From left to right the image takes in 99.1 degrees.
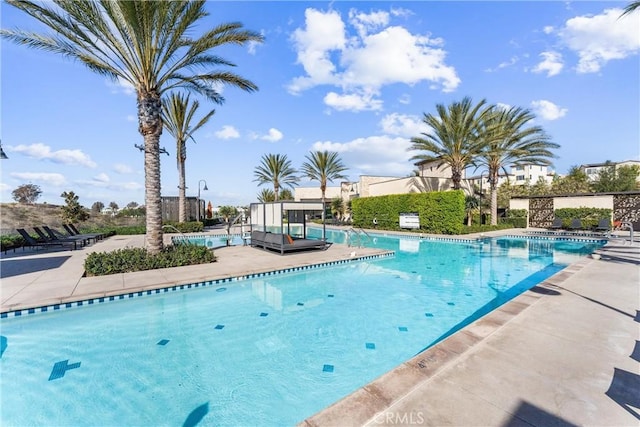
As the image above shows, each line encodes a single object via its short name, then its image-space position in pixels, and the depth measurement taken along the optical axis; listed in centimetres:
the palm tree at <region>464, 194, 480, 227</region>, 2262
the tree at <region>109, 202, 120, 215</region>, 4808
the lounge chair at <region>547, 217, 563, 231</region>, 2009
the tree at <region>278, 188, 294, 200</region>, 4744
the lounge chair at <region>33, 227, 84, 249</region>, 1266
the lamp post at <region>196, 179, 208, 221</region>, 2642
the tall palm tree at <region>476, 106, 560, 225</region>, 1981
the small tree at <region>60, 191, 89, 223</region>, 2184
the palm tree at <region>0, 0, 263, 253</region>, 740
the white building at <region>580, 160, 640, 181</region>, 5631
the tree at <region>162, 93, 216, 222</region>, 1878
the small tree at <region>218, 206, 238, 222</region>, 3863
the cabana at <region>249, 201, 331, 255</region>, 1143
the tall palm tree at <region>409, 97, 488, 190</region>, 1842
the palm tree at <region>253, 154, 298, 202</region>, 3142
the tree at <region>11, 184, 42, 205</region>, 4303
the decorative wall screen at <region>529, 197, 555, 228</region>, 2324
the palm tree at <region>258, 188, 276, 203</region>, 4701
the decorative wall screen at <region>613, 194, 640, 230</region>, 1954
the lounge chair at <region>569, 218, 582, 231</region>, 1944
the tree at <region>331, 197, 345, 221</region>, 3538
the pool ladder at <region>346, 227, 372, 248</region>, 1868
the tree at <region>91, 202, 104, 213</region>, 4759
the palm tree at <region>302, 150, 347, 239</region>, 3016
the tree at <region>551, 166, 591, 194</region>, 3353
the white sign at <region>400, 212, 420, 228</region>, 2136
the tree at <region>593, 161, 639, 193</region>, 3691
